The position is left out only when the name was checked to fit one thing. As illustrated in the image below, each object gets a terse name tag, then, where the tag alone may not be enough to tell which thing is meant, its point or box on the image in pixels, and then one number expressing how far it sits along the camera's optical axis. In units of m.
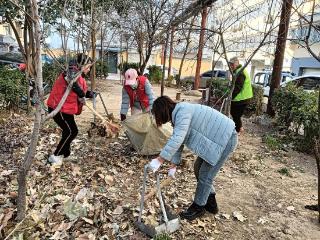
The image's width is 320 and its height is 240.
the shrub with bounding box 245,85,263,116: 6.86
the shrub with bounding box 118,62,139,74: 17.27
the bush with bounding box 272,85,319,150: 4.33
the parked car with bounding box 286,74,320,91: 8.48
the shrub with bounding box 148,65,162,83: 17.11
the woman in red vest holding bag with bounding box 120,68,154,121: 3.66
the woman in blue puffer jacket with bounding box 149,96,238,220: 2.14
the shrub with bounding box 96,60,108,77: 15.21
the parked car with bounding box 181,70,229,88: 14.97
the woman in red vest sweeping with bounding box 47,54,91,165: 3.12
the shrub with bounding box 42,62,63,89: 8.09
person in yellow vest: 4.60
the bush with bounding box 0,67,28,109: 5.15
